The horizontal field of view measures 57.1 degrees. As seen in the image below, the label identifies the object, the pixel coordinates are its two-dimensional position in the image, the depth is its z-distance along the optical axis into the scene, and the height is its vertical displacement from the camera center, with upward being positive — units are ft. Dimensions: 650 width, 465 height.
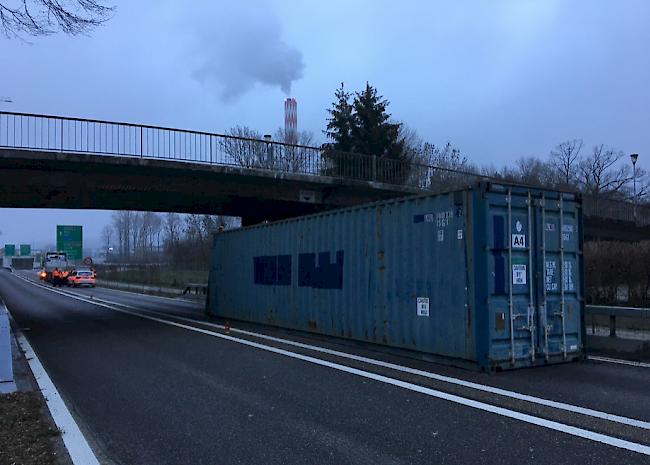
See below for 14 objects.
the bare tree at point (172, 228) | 287.03 +18.48
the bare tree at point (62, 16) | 26.08 +10.98
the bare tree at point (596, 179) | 226.58 +31.75
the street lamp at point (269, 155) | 70.95 +12.79
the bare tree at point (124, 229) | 390.83 +22.44
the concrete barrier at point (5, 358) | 29.43 -5.21
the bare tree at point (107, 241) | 428.15 +16.30
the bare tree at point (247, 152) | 70.13 +13.61
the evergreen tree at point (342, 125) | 145.48 +34.03
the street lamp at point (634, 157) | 122.01 +21.37
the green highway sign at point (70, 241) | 215.31 +8.19
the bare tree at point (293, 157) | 71.92 +12.97
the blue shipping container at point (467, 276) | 32.22 -0.82
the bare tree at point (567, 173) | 222.69 +34.32
